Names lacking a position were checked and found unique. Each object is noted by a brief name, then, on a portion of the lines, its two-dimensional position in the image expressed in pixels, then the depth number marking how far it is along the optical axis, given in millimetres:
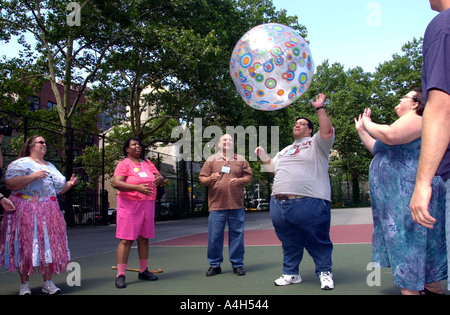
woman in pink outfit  5113
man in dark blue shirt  1696
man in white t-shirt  4371
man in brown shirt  5734
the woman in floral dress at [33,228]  4508
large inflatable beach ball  4730
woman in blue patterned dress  2742
